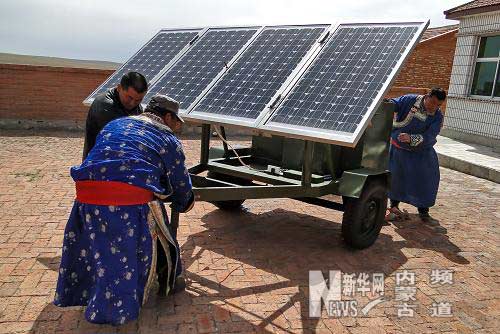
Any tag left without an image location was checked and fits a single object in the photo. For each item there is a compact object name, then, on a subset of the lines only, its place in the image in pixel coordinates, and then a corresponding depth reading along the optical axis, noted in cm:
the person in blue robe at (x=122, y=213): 314
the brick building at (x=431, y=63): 1944
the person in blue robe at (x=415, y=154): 621
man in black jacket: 388
